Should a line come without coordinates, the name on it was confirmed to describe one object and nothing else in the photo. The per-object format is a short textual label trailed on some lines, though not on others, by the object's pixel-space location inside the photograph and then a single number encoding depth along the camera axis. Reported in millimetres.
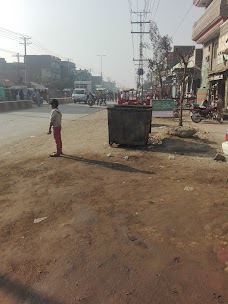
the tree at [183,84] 9778
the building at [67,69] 69774
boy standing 6052
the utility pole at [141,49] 30185
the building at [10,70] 61775
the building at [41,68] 62376
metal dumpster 6629
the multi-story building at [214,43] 16149
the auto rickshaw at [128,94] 16925
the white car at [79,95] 32552
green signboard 13560
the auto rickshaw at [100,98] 31641
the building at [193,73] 23640
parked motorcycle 13025
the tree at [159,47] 21085
